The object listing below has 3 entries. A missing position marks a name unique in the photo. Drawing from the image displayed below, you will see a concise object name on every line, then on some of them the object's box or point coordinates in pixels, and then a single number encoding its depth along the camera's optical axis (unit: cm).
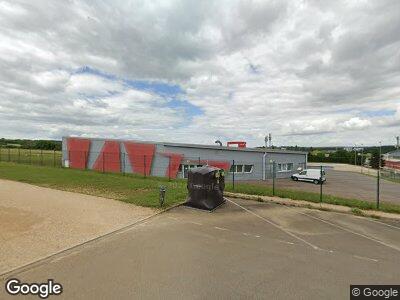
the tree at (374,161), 9966
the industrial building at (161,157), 3425
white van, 3809
